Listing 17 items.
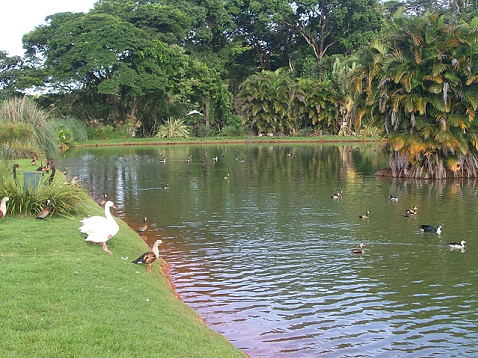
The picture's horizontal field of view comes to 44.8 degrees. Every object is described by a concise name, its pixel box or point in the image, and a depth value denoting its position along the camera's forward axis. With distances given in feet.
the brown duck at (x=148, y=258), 37.06
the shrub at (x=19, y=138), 90.99
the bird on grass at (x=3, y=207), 39.19
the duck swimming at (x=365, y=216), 62.28
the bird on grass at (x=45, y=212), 42.21
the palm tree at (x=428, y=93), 90.63
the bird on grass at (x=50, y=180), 48.56
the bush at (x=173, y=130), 215.92
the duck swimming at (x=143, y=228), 56.44
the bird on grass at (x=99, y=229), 37.37
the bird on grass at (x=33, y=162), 79.06
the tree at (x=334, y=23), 229.25
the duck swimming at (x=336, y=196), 75.10
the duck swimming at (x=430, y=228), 54.11
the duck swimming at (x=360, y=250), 47.17
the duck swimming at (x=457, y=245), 47.88
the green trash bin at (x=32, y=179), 44.73
